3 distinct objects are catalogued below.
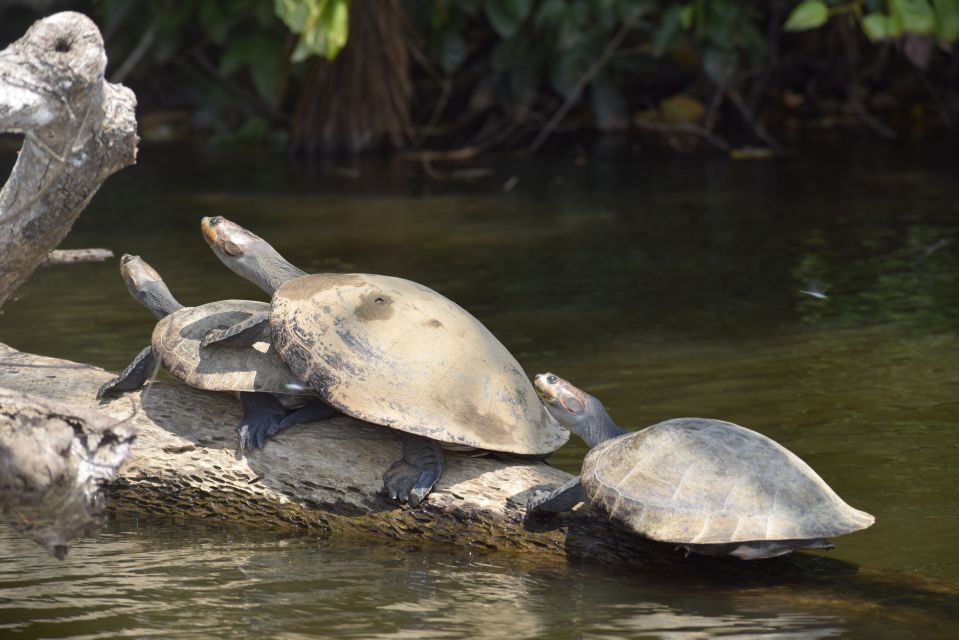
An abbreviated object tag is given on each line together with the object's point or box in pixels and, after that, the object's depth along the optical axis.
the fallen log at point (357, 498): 8.12
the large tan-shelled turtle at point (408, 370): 8.37
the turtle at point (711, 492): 7.50
